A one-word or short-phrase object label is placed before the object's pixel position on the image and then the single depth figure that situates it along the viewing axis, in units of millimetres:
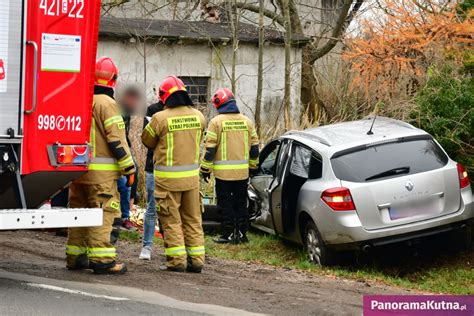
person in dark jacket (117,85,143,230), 10578
